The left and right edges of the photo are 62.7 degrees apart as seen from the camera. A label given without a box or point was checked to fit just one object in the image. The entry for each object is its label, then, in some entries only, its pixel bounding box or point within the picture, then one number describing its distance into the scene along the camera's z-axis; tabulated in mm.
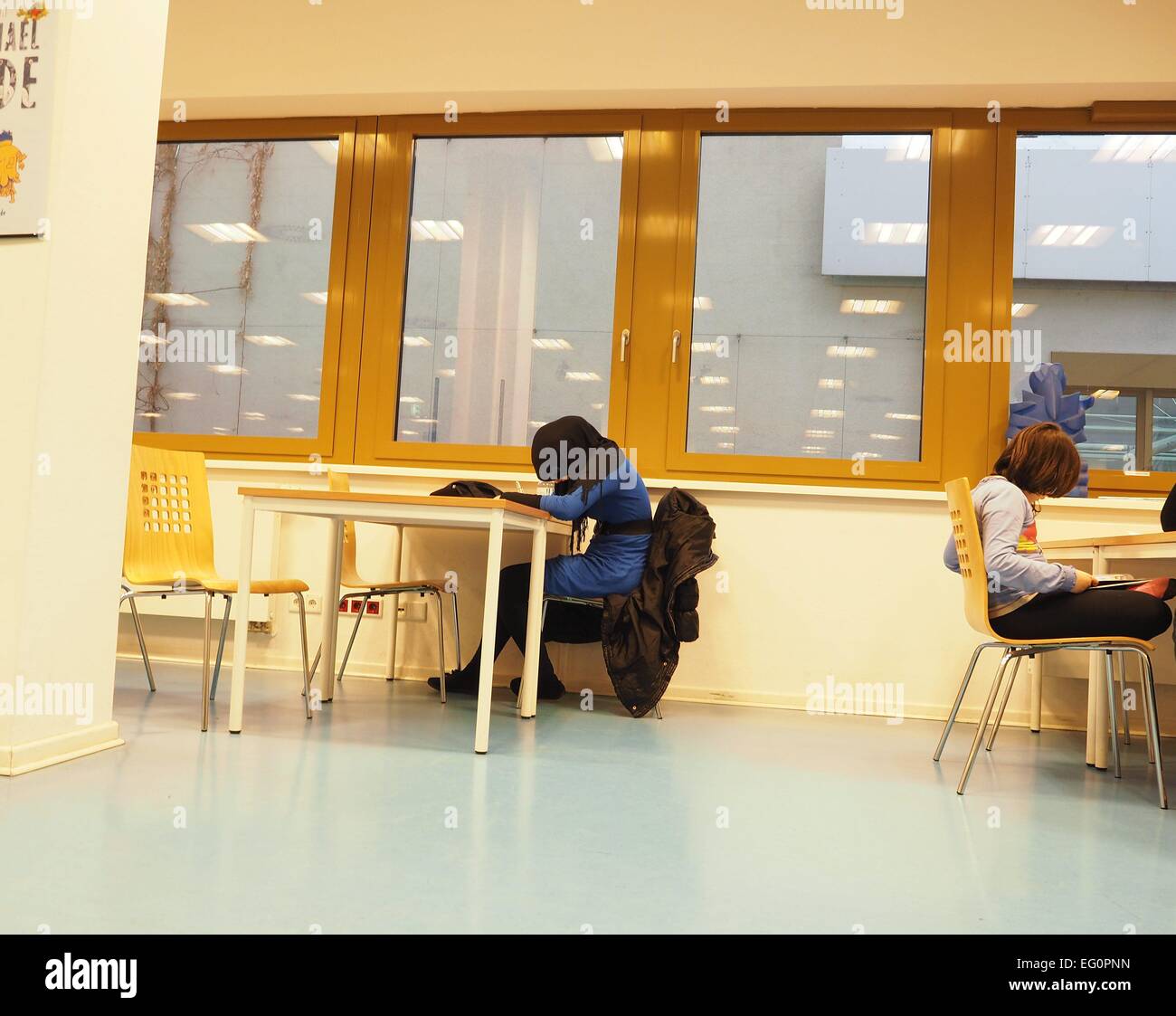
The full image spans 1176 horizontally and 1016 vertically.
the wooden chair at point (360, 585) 3650
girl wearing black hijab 3609
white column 2277
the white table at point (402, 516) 2768
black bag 3344
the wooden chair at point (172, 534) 3084
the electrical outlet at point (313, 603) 4324
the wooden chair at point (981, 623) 2494
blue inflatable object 3881
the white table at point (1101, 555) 2611
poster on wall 2299
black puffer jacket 3592
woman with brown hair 2479
